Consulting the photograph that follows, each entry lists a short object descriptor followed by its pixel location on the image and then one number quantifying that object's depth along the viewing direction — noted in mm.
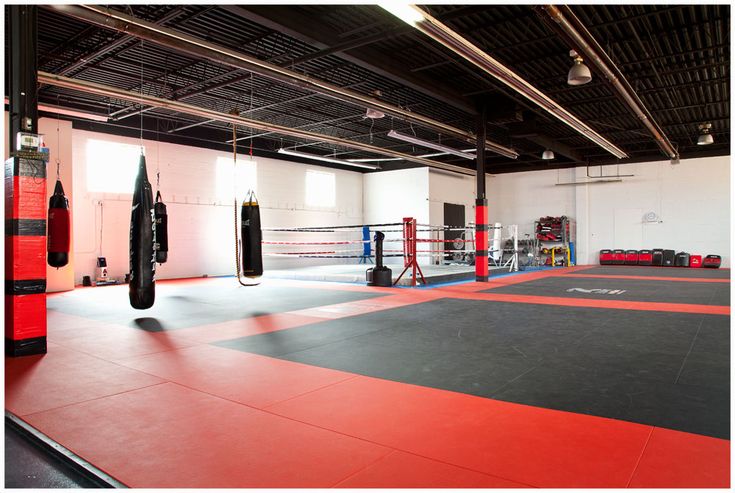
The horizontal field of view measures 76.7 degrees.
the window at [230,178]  14430
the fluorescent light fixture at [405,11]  5134
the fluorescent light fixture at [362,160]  16273
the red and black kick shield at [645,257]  17145
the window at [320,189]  17219
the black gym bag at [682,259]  16562
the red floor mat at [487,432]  2129
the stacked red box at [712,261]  16172
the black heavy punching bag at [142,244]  5453
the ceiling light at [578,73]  7266
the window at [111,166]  11628
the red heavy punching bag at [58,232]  7289
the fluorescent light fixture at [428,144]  12055
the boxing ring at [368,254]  10688
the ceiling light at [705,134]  13320
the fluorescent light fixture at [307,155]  14428
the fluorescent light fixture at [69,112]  9492
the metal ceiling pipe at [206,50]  5371
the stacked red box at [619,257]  17797
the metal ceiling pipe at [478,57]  5523
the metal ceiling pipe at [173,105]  7411
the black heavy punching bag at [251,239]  7059
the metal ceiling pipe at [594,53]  5598
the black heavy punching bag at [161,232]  8604
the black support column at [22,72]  4570
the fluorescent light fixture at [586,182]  18162
